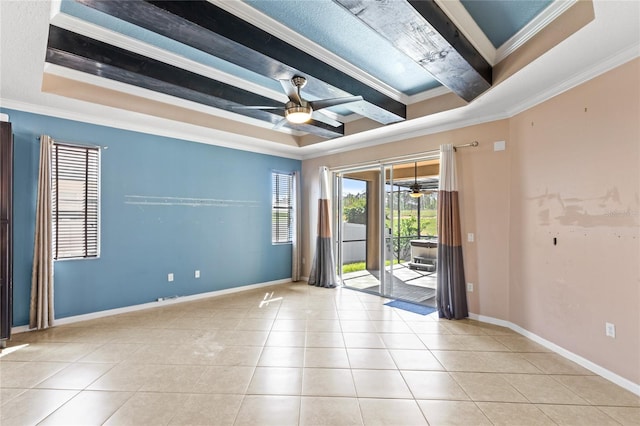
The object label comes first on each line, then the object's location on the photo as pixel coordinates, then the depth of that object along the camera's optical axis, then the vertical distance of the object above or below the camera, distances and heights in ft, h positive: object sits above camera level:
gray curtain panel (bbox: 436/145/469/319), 13.14 -1.34
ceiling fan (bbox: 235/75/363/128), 9.42 +4.00
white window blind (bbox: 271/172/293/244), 19.58 +0.99
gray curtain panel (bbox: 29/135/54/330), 11.34 -1.15
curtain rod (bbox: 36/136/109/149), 12.04 +3.46
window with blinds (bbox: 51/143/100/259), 12.07 +1.01
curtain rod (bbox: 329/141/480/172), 13.44 +3.41
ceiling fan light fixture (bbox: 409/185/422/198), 20.54 +2.03
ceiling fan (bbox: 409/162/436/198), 20.64 +2.25
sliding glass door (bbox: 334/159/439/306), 16.87 -0.57
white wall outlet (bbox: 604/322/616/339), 8.18 -3.21
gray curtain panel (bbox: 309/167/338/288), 18.85 -1.52
